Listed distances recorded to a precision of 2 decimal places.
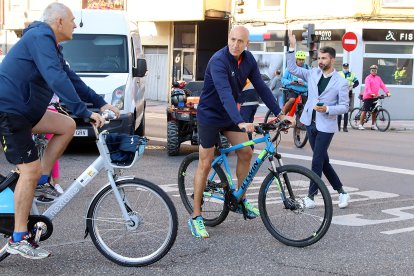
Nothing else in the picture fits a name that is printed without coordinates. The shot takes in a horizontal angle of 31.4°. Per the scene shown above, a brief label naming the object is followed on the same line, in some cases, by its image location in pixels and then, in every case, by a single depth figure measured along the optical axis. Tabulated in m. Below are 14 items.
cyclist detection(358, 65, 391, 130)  20.88
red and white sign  22.29
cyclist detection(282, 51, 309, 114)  14.41
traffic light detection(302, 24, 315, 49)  19.78
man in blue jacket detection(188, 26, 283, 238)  6.29
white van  12.05
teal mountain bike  6.09
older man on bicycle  5.02
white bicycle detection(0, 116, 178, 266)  5.29
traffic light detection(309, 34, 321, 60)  19.73
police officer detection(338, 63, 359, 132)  19.52
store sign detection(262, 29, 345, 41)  25.89
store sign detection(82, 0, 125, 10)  34.06
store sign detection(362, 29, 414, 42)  25.00
